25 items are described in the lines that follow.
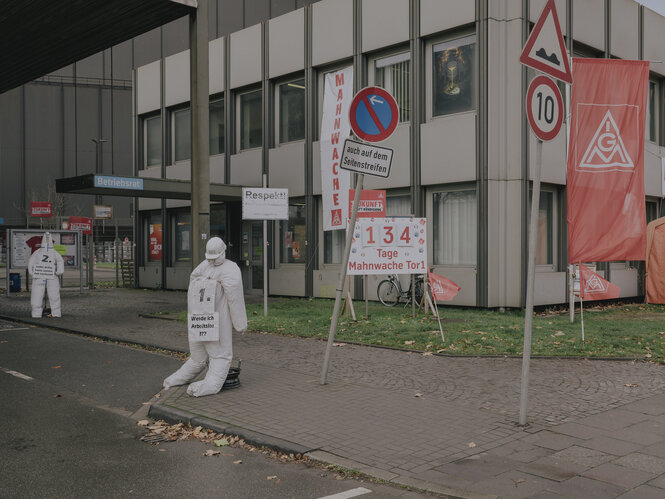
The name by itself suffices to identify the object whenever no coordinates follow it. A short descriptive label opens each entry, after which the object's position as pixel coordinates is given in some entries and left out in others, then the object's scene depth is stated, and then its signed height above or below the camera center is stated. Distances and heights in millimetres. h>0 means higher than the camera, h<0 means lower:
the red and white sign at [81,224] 28188 +833
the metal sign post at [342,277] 7426 -392
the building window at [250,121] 21516 +3968
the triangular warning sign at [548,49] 5602 +1644
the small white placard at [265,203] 13898 +834
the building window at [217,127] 22953 +3999
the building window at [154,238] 25662 +215
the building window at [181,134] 24578 +4040
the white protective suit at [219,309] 7105 -706
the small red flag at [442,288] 10969 -747
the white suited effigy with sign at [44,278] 15523 -792
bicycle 16500 -1235
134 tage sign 12656 -120
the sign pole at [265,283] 14202 -846
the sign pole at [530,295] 5762 -459
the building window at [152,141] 25984 +4023
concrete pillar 13656 +2725
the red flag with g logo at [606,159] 8742 +1106
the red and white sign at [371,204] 13641 +792
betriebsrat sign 17062 +1601
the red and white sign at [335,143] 13984 +2136
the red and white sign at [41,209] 35125 +1848
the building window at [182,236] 24328 +270
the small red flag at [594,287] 11430 -779
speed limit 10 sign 5676 +1163
